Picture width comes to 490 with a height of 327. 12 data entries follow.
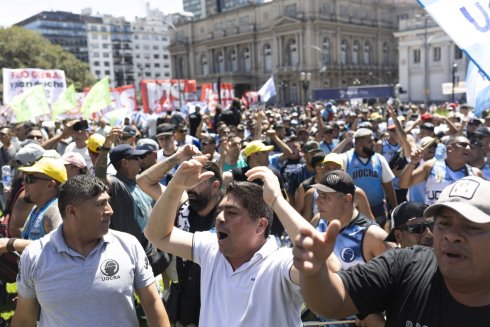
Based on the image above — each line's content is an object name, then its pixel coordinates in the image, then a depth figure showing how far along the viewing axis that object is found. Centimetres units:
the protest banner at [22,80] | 1505
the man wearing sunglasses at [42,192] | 336
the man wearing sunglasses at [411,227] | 312
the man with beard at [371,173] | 566
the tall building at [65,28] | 12925
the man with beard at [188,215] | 321
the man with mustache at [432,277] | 163
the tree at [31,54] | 5153
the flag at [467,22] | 295
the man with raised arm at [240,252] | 226
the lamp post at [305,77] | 3343
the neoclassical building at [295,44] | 7256
